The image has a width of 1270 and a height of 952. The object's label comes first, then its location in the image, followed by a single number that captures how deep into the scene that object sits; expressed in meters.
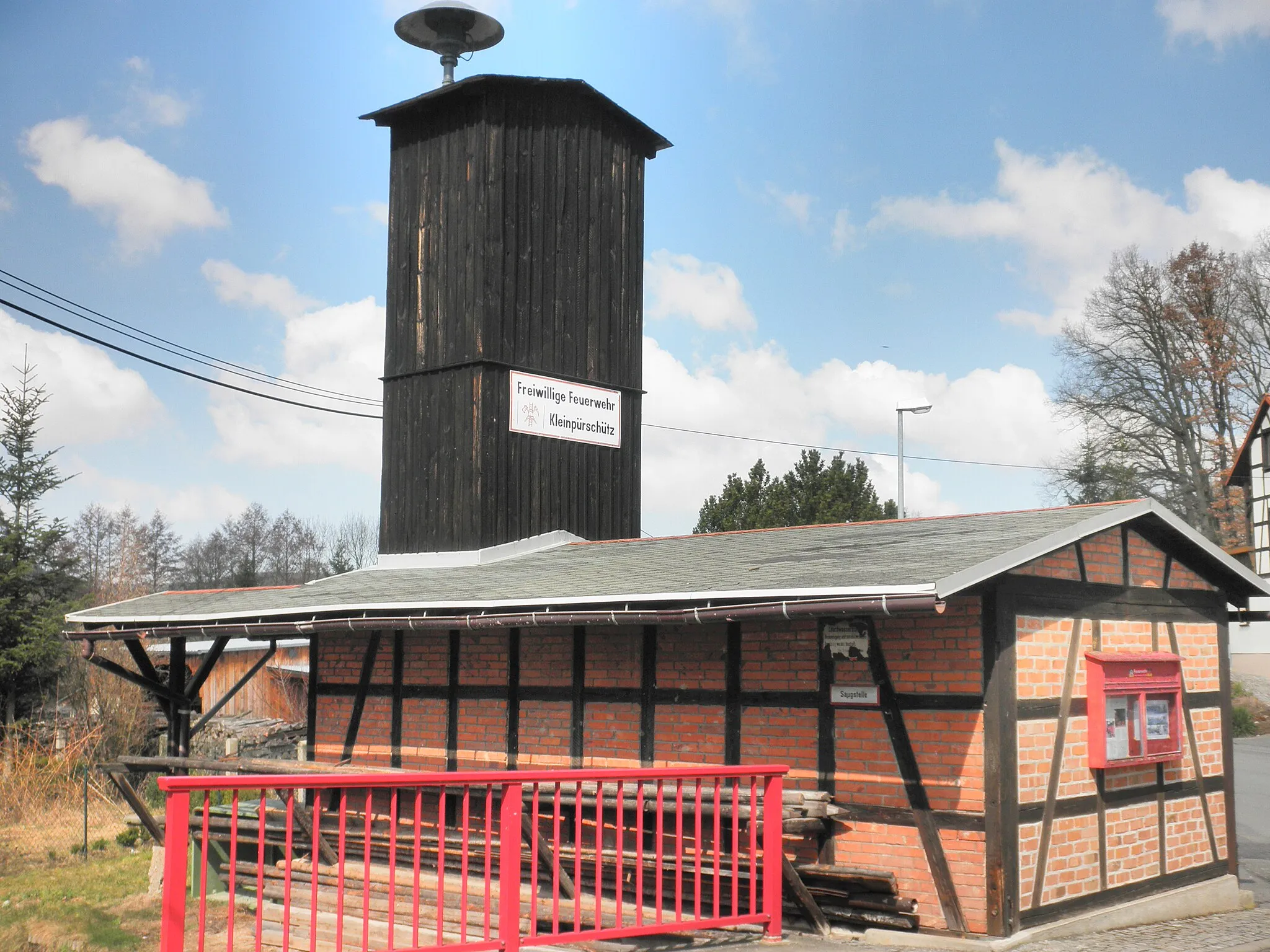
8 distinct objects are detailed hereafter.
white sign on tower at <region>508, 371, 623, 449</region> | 15.70
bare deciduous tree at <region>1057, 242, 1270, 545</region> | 33.00
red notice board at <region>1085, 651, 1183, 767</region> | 9.20
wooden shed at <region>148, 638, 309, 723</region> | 29.34
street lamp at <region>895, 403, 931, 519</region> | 23.78
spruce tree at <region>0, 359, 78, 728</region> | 23.59
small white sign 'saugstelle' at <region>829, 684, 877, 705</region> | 8.86
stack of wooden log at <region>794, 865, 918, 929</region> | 8.43
